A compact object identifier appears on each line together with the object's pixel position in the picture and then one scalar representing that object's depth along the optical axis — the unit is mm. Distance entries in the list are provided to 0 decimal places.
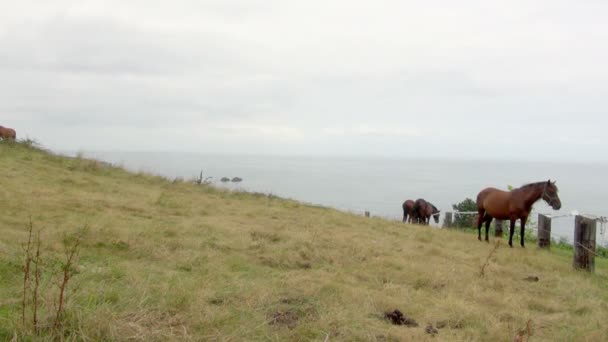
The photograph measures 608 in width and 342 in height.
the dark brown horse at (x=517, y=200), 10391
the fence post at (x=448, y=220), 16375
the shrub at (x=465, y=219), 18898
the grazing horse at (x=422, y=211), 16984
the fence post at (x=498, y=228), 12838
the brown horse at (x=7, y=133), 17656
